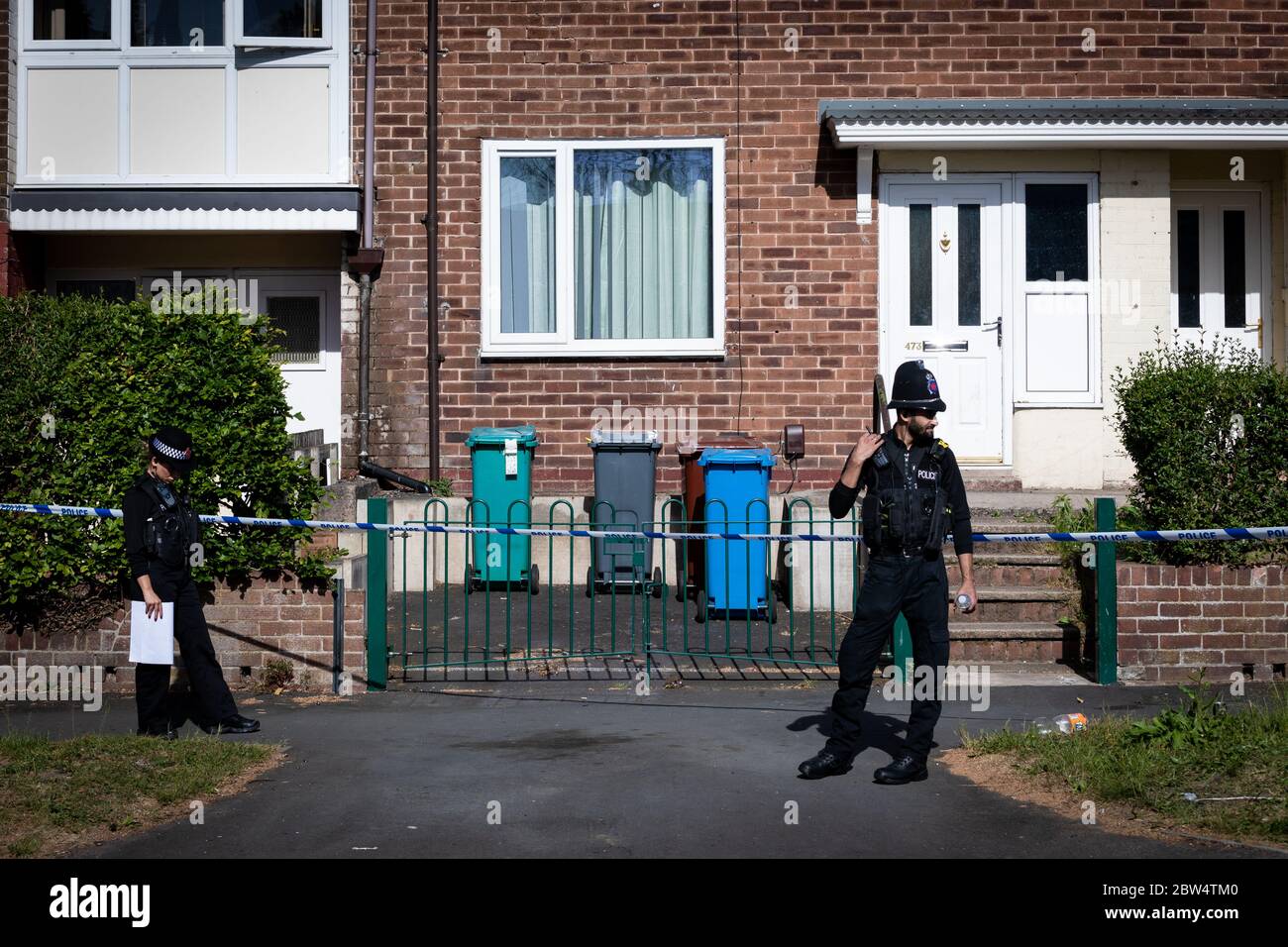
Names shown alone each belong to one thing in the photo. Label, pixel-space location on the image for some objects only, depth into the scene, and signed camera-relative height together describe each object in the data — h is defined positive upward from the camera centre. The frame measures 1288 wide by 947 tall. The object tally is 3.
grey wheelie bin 12.26 -0.04
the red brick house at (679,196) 13.73 +2.64
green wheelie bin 12.42 -0.13
